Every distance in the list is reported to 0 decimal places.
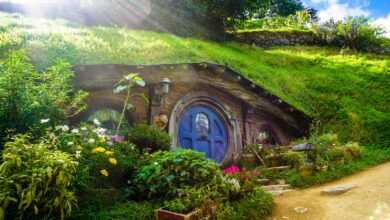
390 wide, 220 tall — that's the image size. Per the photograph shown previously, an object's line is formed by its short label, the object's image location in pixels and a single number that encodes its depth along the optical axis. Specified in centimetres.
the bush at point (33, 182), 459
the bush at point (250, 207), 611
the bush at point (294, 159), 974
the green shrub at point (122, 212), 552
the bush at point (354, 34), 2164
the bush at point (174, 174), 631
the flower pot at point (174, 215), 560
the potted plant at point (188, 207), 568
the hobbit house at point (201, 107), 932
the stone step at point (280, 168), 997
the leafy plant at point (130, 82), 809
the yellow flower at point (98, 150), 613
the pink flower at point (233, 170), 866
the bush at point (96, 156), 579
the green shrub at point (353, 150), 1056
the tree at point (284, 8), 3616
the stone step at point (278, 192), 839
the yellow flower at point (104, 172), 600
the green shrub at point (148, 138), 849
